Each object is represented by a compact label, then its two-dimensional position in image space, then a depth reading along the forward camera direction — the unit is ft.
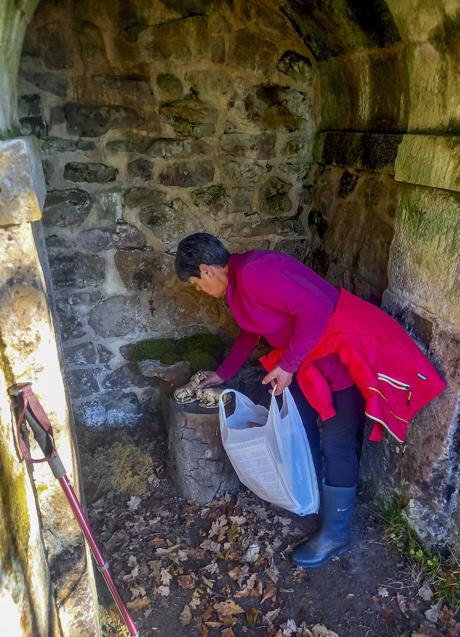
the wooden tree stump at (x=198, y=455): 10.09
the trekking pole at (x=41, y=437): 5.72
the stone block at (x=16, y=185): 5.14
